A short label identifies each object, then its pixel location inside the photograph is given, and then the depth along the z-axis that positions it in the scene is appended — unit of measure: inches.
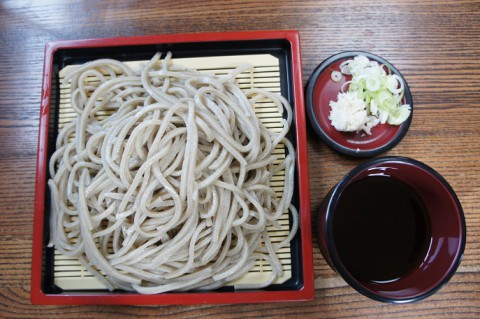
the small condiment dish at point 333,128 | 15.0
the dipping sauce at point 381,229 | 13.0
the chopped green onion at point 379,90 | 15.2
